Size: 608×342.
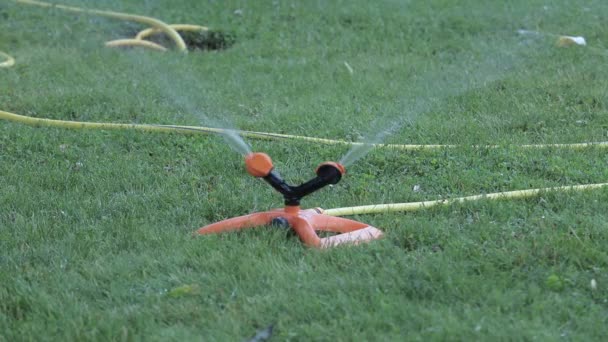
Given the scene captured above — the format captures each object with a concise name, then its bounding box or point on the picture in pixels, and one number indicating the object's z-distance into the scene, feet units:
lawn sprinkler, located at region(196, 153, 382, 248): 23.81
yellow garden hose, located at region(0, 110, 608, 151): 32.04
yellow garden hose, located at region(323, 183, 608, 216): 26.21
